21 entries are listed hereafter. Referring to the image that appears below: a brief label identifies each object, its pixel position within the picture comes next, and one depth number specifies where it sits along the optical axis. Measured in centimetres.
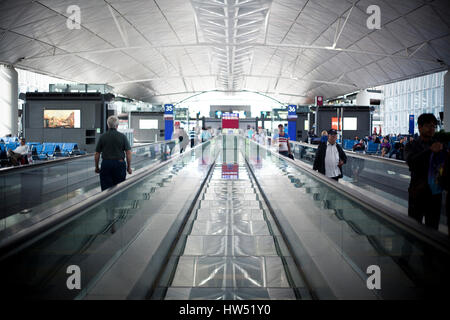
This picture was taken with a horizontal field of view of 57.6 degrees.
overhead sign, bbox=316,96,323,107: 4006
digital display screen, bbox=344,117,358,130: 2827
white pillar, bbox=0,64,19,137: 2800
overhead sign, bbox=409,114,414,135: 3438
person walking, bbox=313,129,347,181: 812
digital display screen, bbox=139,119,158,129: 4388
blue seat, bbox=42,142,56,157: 1802
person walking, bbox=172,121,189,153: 2217
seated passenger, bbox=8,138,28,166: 1309
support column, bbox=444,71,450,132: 2716
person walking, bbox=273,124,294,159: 1425
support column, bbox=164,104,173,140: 3753
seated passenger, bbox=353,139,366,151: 2199
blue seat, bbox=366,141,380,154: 2131
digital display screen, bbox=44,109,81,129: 2119
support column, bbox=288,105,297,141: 3456
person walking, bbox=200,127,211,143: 3827
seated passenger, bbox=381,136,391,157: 1742
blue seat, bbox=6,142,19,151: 1695
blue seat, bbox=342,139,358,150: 2720
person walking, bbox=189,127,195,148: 3020
